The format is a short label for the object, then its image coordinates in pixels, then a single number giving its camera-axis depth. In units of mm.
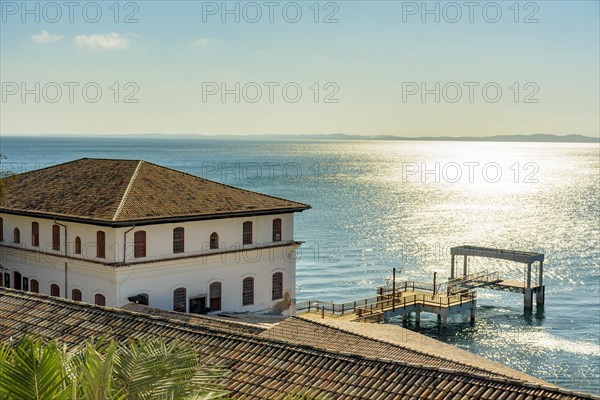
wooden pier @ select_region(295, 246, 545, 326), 46781
